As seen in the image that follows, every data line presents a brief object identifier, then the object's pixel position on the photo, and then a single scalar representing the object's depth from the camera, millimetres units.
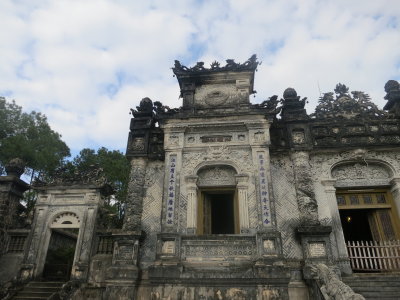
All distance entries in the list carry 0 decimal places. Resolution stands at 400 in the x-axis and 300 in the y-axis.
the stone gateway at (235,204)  8023
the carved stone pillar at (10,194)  11638
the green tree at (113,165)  19512
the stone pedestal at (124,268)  8266
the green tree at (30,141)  16734
